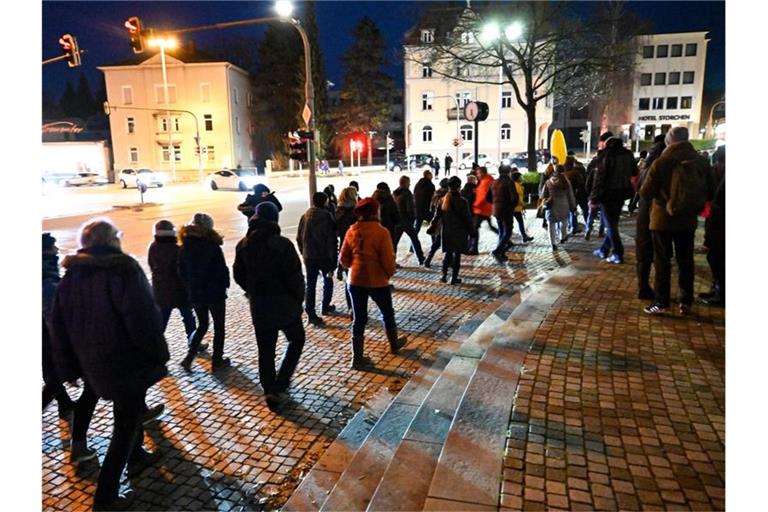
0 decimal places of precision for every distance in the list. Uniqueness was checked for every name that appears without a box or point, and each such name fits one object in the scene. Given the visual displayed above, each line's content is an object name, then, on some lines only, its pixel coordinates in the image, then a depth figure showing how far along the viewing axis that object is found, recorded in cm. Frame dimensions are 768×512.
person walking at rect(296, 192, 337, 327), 711
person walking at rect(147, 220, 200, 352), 553
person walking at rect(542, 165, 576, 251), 1057
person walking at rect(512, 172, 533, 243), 1090
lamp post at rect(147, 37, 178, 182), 1577
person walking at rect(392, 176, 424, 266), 1012
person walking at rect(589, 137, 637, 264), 882
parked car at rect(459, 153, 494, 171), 4885
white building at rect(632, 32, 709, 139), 6094
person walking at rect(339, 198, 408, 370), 557
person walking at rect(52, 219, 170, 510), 322
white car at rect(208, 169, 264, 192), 3734
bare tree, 1936
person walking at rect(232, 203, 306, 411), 462
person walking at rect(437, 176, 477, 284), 858
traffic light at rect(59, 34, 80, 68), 1620
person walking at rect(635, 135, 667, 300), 641
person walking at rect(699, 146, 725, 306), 635
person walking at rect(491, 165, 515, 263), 1053
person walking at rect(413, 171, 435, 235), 1148
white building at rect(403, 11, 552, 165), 5519
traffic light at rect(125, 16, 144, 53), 1549
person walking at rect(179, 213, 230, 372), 546
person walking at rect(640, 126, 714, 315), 557
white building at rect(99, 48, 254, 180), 5503
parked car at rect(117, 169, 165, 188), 3894
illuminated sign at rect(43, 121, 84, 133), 6349
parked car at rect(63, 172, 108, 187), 4822
